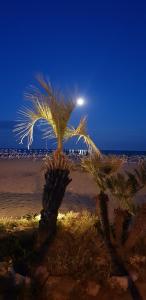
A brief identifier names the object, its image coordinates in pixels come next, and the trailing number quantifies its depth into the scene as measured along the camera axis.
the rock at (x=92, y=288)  3.33
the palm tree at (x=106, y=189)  3.66
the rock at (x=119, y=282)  3.43
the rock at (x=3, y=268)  3.20
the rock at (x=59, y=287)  3.26
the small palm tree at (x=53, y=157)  4.06
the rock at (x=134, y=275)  3.56
